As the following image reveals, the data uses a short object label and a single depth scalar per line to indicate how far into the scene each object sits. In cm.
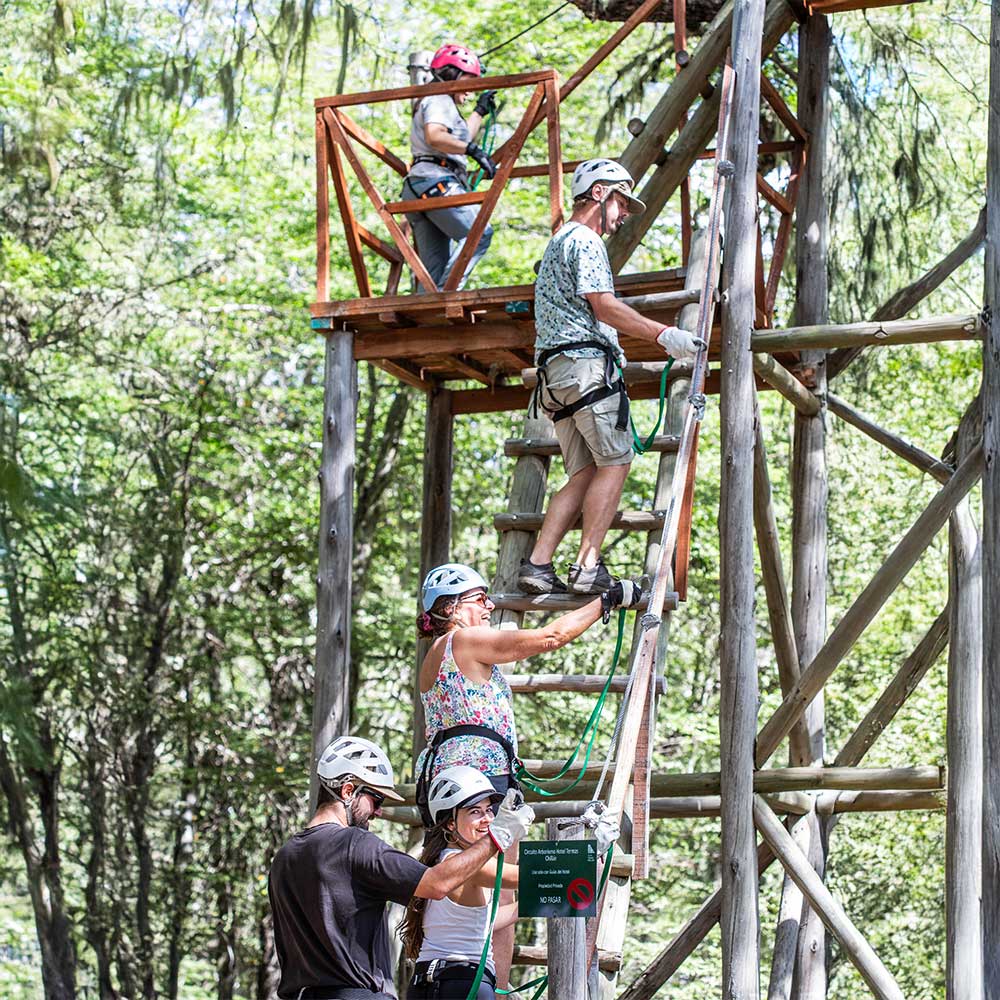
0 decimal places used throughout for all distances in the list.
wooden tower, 1280
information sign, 737
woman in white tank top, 865
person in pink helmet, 1598
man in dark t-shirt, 823
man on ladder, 1262
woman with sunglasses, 964
